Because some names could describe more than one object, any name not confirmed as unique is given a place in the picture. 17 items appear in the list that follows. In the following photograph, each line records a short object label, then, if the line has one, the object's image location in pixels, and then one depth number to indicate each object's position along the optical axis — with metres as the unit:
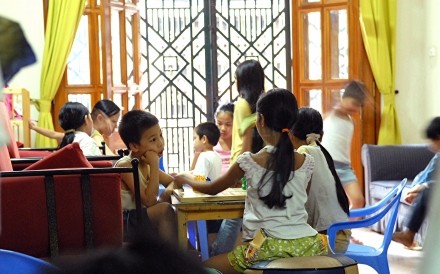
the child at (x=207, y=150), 8.19
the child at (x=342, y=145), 8.18
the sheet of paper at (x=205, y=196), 5.58
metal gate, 14.35
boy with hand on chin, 5.92
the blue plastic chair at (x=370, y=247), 5.91
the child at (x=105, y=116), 9.45
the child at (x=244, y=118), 7.16
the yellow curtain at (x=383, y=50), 11.59
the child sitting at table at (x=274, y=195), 5.31
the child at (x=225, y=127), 9.41
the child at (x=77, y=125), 8.04
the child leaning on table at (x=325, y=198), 5.98
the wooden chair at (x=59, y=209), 5.05
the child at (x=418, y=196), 5.40
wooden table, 5.56
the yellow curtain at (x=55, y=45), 10.99
